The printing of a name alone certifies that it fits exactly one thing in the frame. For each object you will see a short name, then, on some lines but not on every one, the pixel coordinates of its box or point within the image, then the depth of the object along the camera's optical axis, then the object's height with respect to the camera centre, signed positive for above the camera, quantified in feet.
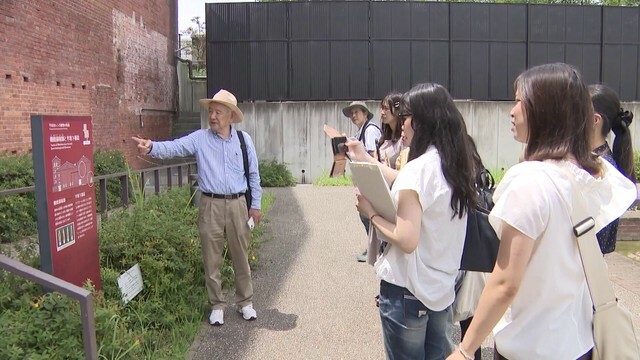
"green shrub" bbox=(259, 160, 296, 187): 45.47 -4.49
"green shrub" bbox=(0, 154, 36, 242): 20.68 -3.23
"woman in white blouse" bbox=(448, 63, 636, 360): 5.66 -1.19
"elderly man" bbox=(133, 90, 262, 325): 14.96 -2.05
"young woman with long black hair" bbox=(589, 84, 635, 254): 8.62 -0.17
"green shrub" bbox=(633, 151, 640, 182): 46.66 -4.01
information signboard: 10.43 -1.50
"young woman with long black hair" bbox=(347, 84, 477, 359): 7.72 -1.54
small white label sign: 12.95 -3.85
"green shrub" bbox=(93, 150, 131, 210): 28.09 -2.86
